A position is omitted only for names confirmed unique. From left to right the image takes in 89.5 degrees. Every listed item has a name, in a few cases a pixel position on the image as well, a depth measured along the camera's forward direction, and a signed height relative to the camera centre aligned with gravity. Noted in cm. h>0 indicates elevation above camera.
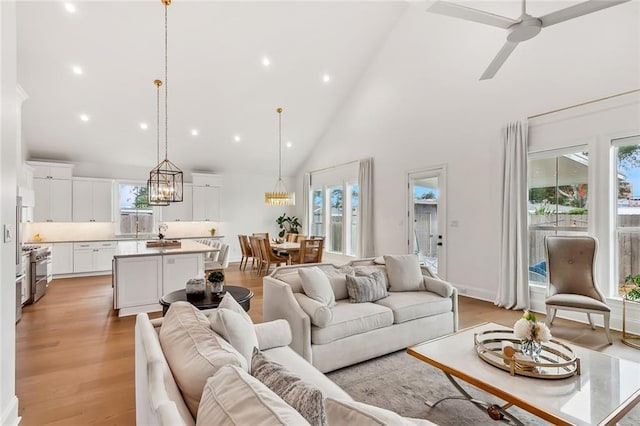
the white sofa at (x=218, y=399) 86 -59
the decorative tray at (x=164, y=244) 545 -56
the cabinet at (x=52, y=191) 698 +44
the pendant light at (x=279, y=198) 766 +33
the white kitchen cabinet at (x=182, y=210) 853 +4
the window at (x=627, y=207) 384 +7
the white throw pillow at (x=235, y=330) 159 -60
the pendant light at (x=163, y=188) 458 +33
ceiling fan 254 +161
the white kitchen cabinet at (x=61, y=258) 685 -101
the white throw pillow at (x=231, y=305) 200 -59
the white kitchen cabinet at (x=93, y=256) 709 -100
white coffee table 162 -99
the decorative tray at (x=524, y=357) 193 -95
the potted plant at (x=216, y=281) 307 -66
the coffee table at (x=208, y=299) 290 -82
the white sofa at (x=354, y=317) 269 -98
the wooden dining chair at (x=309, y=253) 670 -87
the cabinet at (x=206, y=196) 879 +42
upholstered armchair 360 -75
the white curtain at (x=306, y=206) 965 +18
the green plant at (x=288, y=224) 995 -38
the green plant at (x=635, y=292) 332 -82
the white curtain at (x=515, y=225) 461 -18
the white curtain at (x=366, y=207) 730 +10
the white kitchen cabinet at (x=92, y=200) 741 +26
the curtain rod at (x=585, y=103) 372 +138
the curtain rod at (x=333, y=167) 797 +121
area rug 220 -139
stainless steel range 499 -96
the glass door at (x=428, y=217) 582 -9
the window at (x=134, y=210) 798 +3
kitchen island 439 -89
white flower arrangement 209 -77
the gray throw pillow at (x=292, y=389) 94 -59
